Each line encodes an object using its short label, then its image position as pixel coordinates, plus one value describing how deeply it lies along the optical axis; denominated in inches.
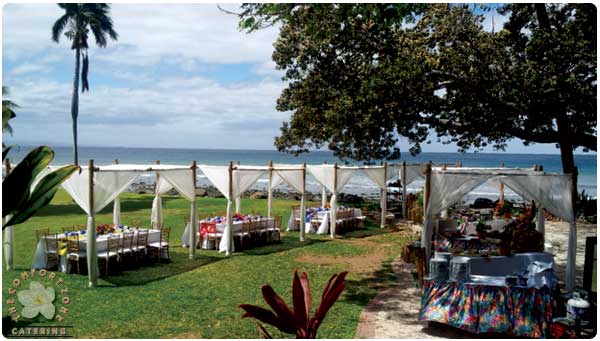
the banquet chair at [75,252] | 422.2
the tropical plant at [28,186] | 112.5
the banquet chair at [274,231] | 609.6
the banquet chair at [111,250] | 430.3
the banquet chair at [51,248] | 437.7
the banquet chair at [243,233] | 557.9
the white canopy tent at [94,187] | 397.4
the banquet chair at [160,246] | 483.3
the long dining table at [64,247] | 429.4
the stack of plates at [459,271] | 304.7
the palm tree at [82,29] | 1145.4
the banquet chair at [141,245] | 465.1
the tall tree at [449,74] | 459.5
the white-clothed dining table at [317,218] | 676.7
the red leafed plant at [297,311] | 135.0
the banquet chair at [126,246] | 450.1
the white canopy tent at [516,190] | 366.6
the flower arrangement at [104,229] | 455.5
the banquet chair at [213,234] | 555.2
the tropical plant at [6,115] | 114.1
